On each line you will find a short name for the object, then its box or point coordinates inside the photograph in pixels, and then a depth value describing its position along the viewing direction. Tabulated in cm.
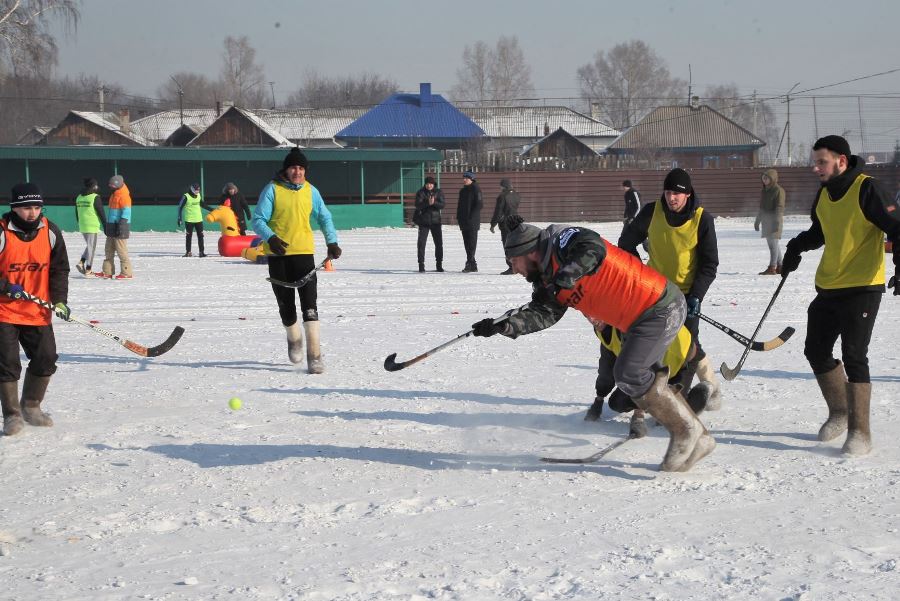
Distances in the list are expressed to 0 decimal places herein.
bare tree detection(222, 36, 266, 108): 10506
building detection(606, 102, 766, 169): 6819
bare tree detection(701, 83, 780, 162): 6569
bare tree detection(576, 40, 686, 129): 10088
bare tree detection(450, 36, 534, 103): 10119
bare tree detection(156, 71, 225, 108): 11725
